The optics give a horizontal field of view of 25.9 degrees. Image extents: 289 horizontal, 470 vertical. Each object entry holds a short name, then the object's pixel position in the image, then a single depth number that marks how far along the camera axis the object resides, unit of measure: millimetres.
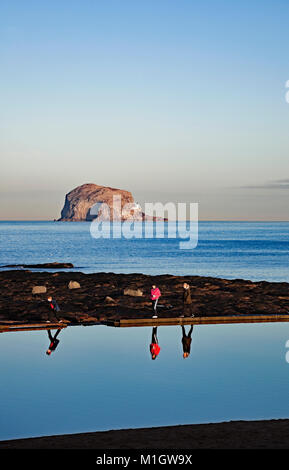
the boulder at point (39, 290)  46219
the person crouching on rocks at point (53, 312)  32034
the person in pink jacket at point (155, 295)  33469
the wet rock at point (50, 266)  94375
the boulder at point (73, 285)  49938
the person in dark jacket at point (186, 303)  32969
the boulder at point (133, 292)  43469
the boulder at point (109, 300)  39969
